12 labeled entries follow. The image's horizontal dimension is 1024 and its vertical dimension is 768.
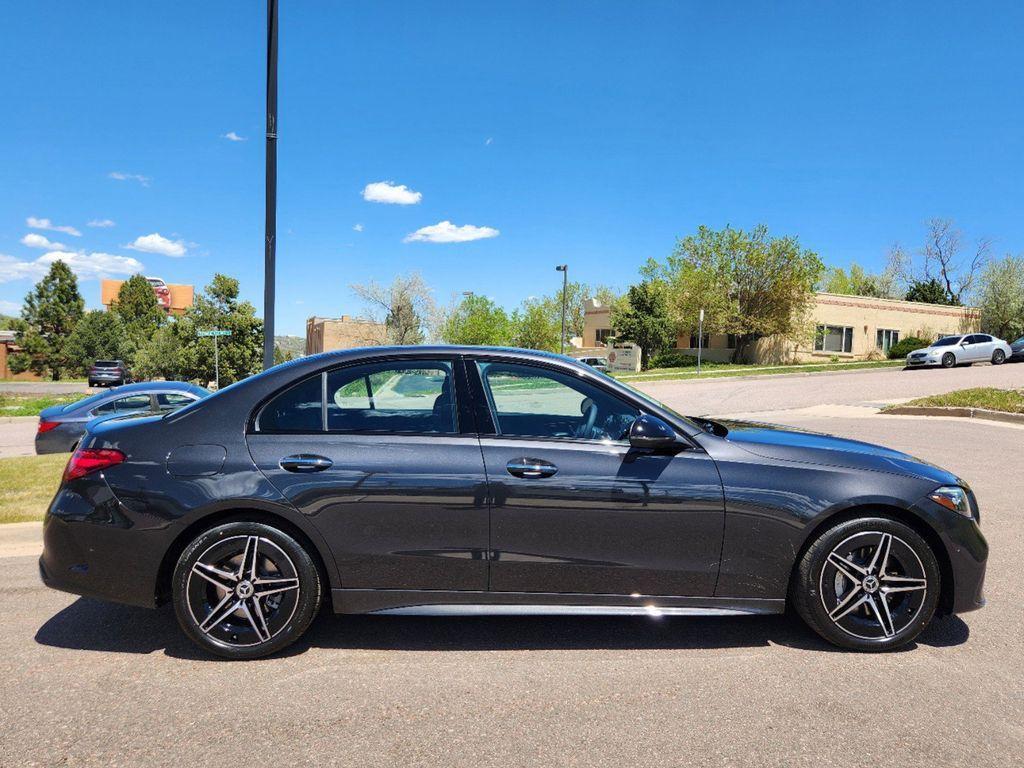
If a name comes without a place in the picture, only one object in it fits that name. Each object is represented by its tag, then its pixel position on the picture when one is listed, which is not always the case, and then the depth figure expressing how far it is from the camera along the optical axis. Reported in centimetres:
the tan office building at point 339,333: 5675
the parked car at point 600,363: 3842
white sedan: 2903
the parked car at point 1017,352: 3169
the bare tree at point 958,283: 6341
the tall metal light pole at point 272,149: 670
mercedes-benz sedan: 330
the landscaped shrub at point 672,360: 4350
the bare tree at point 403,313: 5259
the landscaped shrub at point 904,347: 4119
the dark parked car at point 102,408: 1145
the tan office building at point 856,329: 4125
